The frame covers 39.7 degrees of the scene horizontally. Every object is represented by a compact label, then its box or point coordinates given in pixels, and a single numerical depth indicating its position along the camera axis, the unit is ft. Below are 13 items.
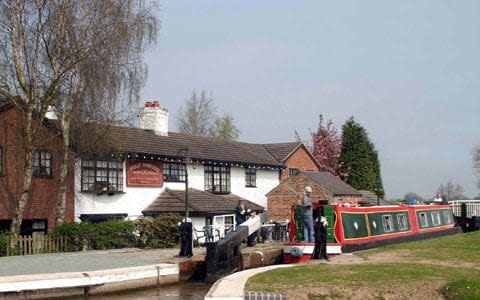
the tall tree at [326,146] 176.96
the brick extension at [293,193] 112.78
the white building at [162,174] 86.43
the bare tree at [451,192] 301.43
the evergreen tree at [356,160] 156.97
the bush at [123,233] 73.41
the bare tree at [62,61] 71.46
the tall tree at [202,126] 214.28
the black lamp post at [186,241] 61.03
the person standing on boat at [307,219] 57.36
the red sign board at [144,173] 92.42
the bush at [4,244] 65.82
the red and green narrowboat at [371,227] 60.18
